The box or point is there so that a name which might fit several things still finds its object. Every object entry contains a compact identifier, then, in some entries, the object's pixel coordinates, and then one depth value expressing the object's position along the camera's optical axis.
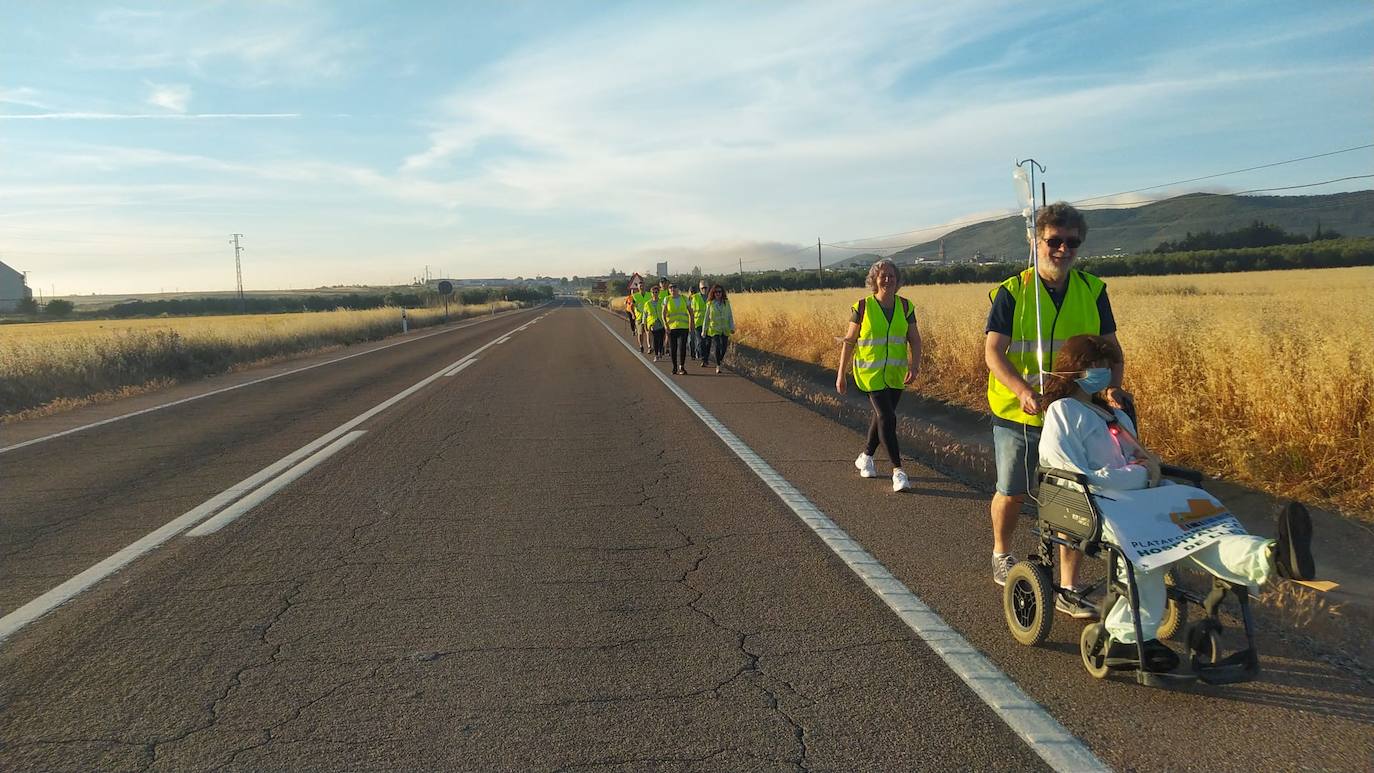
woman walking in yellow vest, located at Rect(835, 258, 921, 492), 6.93
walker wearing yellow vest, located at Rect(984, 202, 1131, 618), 4.04
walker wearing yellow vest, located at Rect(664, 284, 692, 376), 17.00
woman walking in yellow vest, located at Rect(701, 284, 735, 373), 17.39
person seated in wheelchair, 2.85
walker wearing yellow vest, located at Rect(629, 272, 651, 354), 22.58
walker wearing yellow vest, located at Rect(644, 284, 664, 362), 19.67
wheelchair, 3.18
